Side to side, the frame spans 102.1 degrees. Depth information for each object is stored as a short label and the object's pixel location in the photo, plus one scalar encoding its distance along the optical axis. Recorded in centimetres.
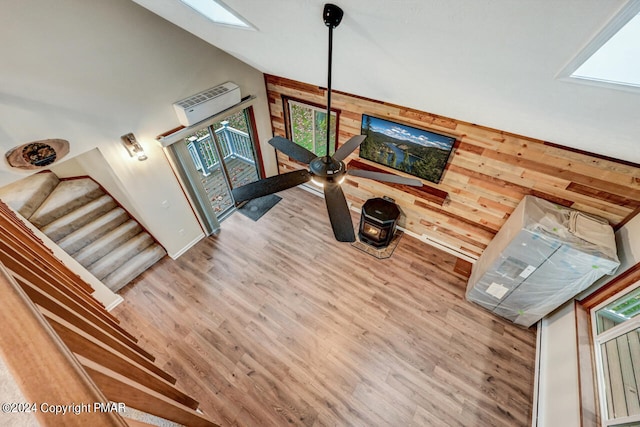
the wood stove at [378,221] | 409
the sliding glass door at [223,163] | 450
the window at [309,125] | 442
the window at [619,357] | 207
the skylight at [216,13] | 205
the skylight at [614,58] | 95
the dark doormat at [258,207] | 508
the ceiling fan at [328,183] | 177
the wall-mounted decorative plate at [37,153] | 229
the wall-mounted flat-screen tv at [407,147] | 348
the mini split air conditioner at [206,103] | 328
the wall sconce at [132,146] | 299
